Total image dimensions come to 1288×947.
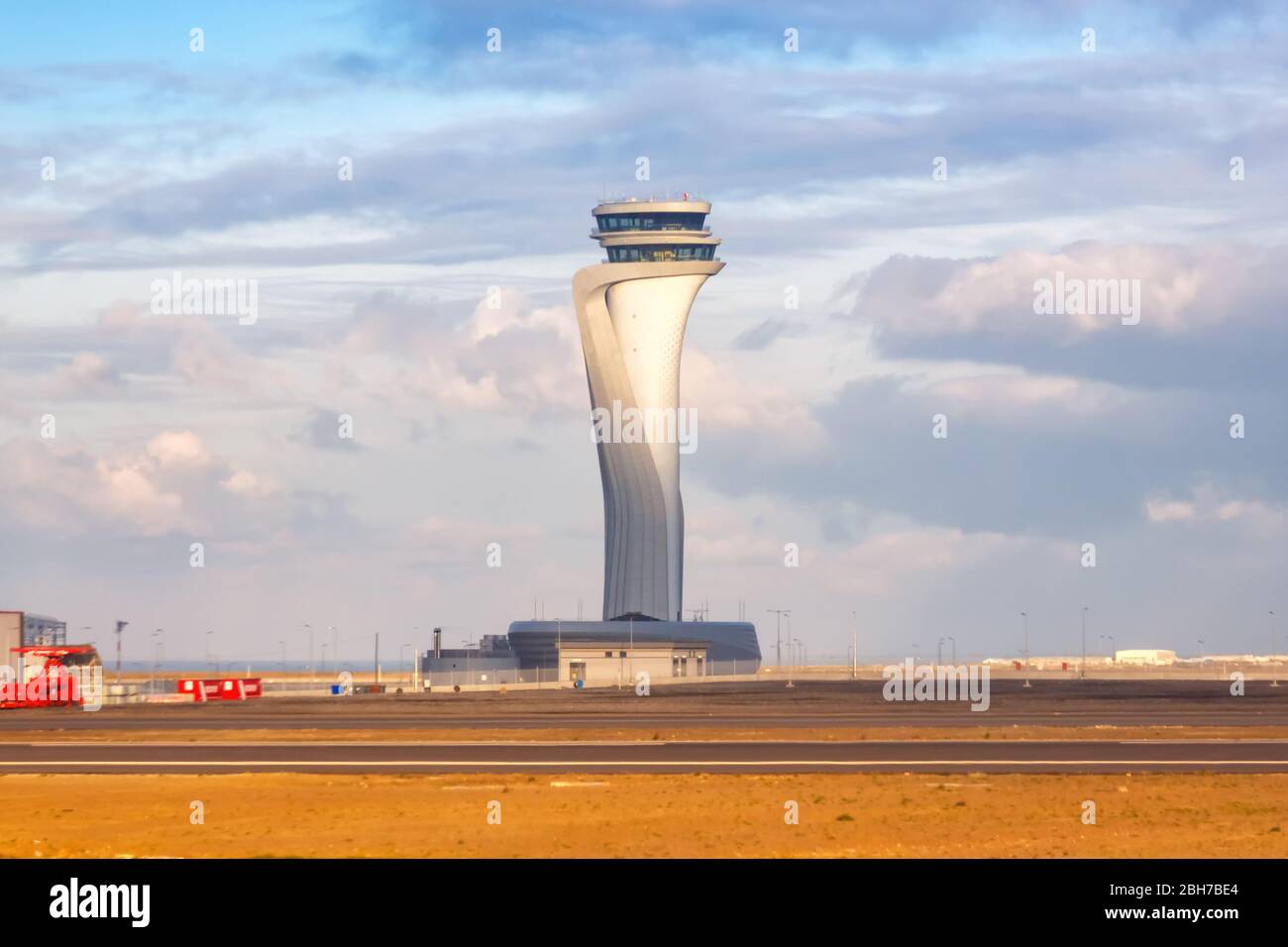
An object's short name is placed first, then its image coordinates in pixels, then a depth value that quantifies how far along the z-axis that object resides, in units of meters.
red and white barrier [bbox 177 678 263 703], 105.19
